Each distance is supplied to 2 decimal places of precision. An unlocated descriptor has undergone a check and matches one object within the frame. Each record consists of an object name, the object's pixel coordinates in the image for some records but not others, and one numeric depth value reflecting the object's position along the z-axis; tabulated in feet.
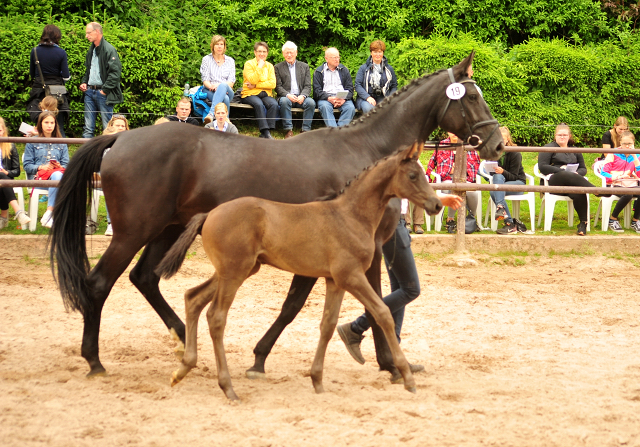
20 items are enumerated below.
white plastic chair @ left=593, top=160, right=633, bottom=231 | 60.95
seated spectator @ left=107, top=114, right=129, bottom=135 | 53.21
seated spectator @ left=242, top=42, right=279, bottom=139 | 67.46
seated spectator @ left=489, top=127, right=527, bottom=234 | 59.31
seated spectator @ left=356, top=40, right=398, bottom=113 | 69.10
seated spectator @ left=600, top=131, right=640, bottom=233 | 60.23
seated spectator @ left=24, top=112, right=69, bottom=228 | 54.70
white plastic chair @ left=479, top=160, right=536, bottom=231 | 60.44
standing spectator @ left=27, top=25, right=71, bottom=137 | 65.00
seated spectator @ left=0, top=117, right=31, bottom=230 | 54.75
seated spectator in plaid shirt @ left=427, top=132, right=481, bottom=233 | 58.23
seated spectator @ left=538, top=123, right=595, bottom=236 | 59.88
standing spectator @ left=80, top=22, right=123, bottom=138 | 64.75
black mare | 29.63
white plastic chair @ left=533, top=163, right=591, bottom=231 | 60.75
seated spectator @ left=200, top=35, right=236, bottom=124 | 66.33
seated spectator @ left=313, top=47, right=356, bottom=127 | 68.80
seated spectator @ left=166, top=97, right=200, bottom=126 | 55.44
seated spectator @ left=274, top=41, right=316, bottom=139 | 68.49
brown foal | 26.37
